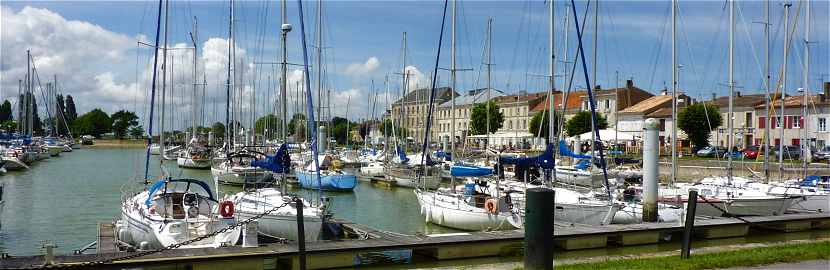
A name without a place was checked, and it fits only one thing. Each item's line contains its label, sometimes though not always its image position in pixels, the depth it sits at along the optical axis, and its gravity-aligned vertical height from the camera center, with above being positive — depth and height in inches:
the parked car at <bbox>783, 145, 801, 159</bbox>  2445.9 -26.7
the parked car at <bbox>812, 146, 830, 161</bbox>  2356.1 -31.6
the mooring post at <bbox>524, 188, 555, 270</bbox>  378.9 -44.6
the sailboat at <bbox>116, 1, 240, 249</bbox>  755.4 -85.1
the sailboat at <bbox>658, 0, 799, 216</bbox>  1114.1 -84.7
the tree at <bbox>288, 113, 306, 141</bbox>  3236.7 +63.3
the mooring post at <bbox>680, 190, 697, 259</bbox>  585.0 -64.1
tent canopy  2390.6 +19.4
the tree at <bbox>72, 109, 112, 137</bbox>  7076.8 +109.2
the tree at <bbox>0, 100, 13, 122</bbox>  7209.6 +224.4
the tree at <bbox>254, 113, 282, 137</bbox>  3359.3 +66.6
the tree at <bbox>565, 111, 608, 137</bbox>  3334.2 +79.4
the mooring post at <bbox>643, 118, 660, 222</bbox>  812.6 -17.1
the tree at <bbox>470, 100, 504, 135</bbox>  3941.9 +111.8
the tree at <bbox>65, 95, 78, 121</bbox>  7598.4 +257.8
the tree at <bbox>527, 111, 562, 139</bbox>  3738.7 +83.1
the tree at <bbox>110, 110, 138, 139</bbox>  6983.3 +129.2
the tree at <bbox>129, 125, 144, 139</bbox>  6791.3 +44.9
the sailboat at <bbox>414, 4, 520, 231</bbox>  983.6 -93.8
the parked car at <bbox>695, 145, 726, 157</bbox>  2760.3 -33.0
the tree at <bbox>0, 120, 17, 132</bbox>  4994.1 +62.8
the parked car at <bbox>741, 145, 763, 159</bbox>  2418.2 -28.6
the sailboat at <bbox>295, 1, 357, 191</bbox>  1692.9 -88.1
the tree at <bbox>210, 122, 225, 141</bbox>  4970.5 +40.3
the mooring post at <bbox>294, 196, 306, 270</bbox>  499.0 -62.4
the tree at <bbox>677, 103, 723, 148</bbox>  2851.9 +77.3
